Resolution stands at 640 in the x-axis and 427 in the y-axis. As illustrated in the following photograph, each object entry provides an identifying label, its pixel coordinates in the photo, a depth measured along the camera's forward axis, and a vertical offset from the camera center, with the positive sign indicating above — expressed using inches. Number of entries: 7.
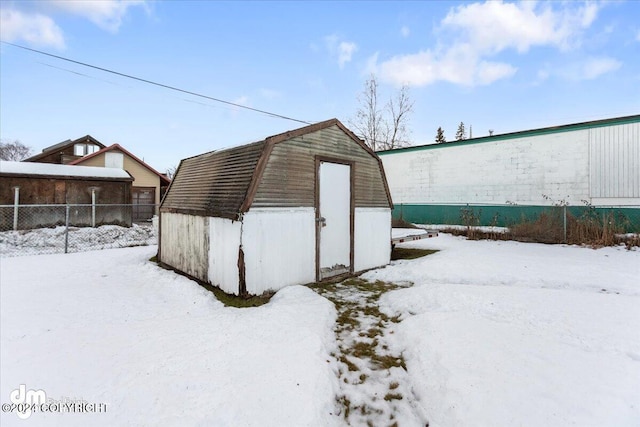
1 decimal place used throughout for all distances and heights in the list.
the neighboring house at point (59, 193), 575.2 +40.8
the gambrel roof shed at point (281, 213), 219.6 -0.2
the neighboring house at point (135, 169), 893.8 +131.1
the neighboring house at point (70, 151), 1047.7 +214.9
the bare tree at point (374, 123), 1282.0 +381.9
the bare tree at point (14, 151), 1931.0 +399.7
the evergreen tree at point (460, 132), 2188.7 +568.5
